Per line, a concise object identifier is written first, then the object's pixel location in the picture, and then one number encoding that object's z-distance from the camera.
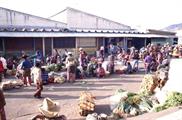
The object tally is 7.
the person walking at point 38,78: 11.86
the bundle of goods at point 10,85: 13.72
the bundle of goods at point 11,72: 18.12
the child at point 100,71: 17.50
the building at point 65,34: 23.00
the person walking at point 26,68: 14.48
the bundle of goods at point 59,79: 15.64
